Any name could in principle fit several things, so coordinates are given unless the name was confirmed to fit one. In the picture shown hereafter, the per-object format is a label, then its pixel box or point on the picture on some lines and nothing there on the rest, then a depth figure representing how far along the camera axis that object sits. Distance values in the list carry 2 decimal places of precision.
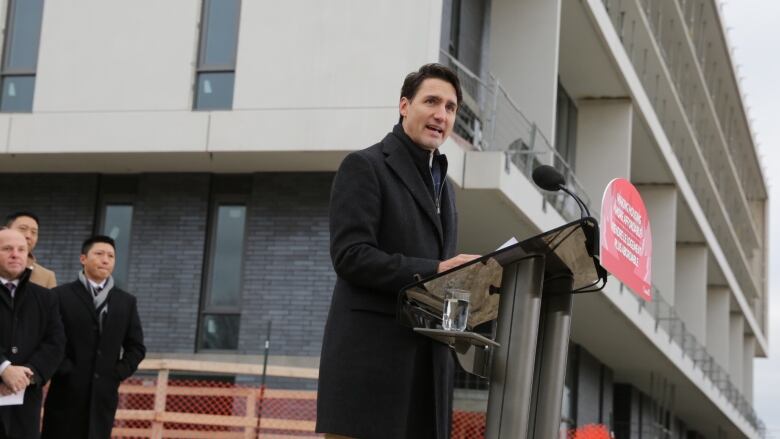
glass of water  3.83
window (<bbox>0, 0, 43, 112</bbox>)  18.11
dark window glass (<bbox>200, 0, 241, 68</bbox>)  17.30
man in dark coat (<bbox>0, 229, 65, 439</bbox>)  7.75
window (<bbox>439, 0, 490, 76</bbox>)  18.50
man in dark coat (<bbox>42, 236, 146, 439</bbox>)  8.84
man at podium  4.06
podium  3.87
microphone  4.43
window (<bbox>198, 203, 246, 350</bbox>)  17.19
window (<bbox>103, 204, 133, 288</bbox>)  17.89
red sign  3.79
